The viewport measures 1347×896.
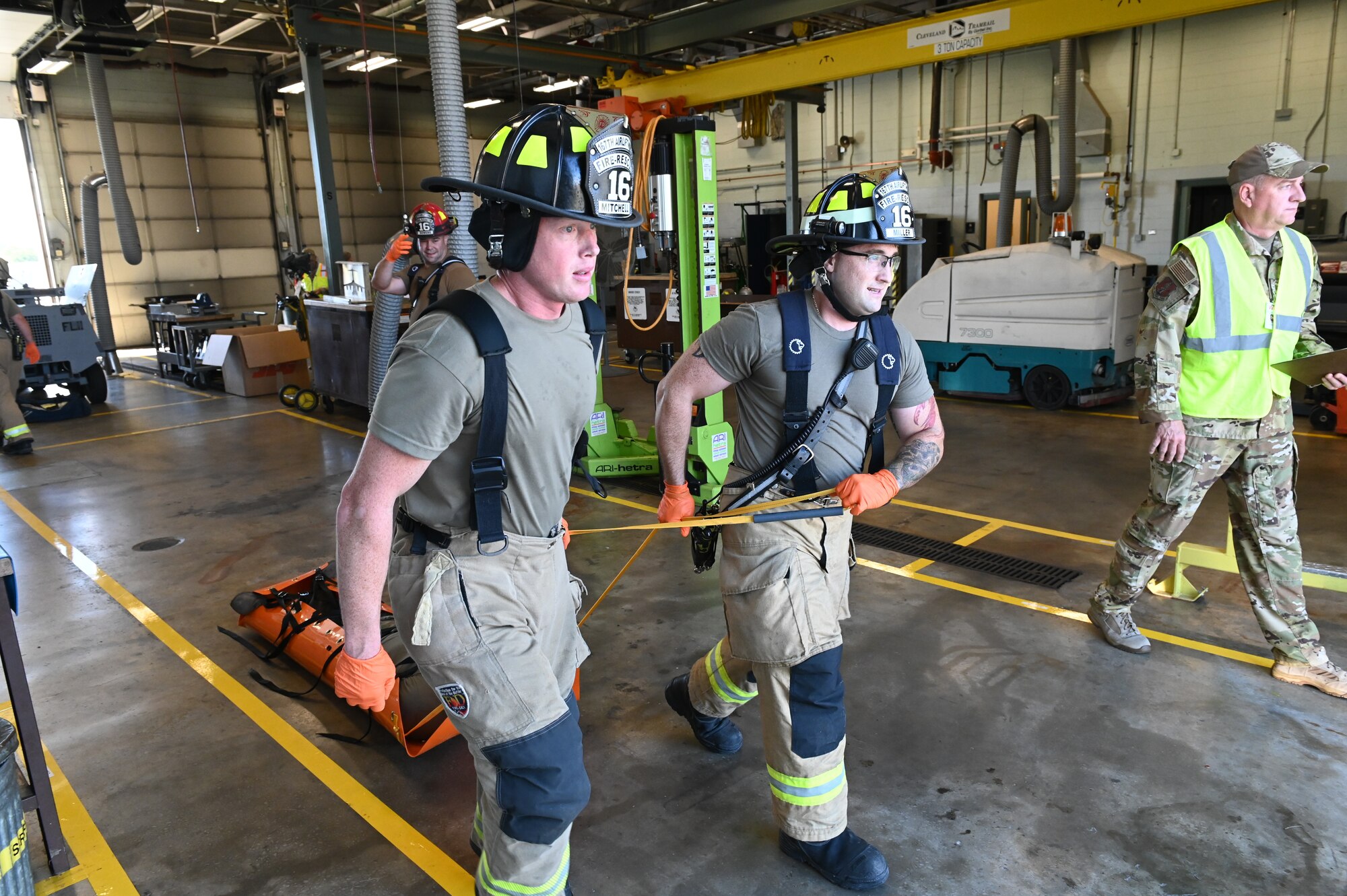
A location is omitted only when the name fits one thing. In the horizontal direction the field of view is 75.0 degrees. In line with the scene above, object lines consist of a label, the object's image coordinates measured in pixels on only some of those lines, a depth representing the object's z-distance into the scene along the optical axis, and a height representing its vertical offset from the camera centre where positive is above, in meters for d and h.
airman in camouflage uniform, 3.79 -1.00
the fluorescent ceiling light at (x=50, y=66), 18.16 +4.51
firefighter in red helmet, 5.75 +0.02
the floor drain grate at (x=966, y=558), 5.30 -1.98
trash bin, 2.38 -1.47
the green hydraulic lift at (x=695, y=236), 6.39 +0.15
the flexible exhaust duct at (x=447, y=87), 8.76 +1.77
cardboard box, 12.70 -1.18
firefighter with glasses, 2.63 -0.65
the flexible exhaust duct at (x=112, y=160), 15.62 +2.20
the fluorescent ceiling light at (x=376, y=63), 20.30 +4.82
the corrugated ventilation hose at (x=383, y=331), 6.14 -0.42
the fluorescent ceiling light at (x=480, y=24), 16.56 +4.57
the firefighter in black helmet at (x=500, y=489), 1.90 -0.50
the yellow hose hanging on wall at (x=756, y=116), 13.15 +2.27
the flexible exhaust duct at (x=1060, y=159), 13.07 +1.21
